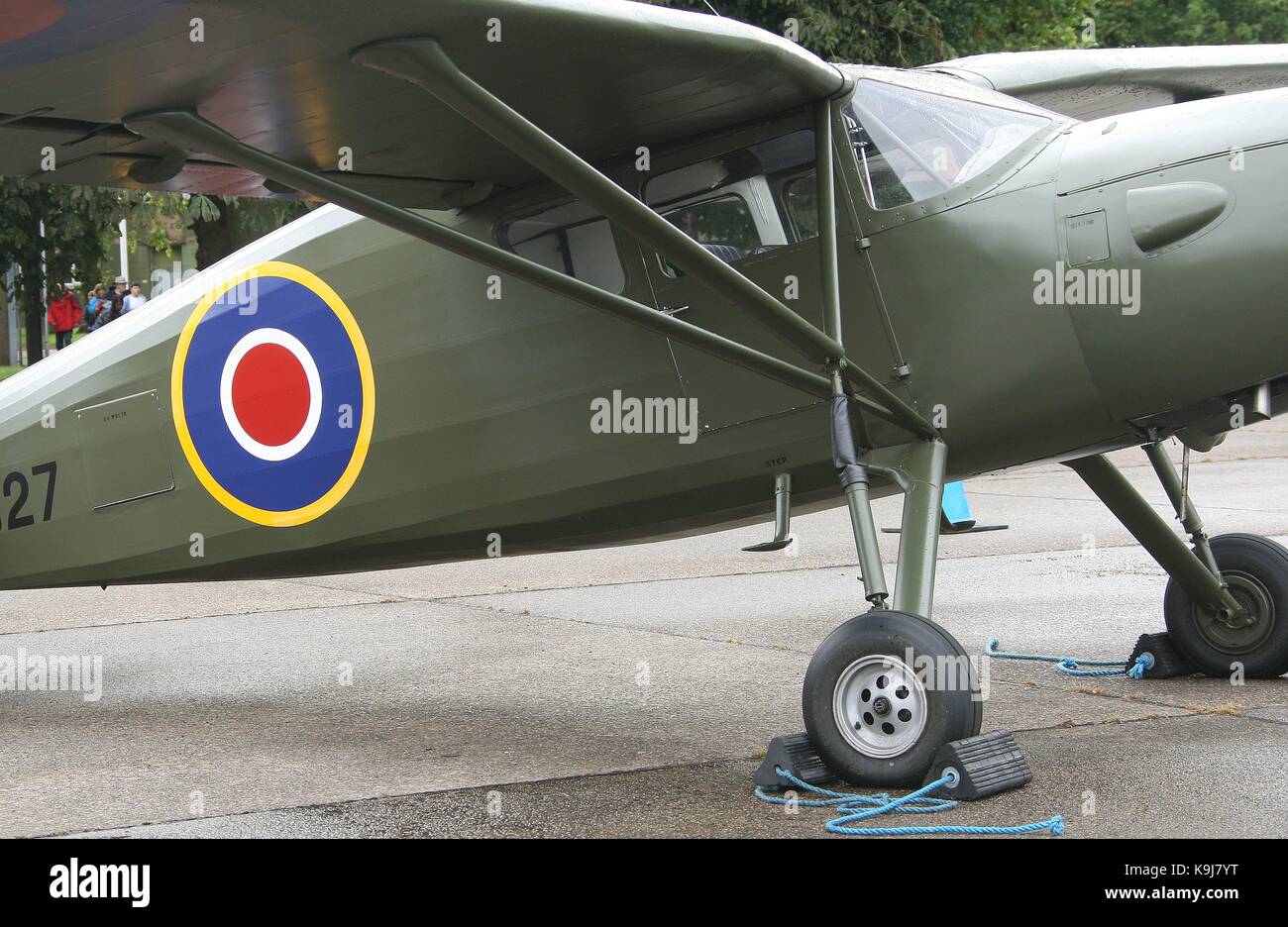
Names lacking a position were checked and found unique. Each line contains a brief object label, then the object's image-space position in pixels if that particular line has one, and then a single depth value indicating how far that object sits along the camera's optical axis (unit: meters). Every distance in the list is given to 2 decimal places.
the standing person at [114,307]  26.44
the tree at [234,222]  17.89
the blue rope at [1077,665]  6.84
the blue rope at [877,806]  4.48
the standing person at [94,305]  28.26
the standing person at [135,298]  25.52
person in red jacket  29.14
